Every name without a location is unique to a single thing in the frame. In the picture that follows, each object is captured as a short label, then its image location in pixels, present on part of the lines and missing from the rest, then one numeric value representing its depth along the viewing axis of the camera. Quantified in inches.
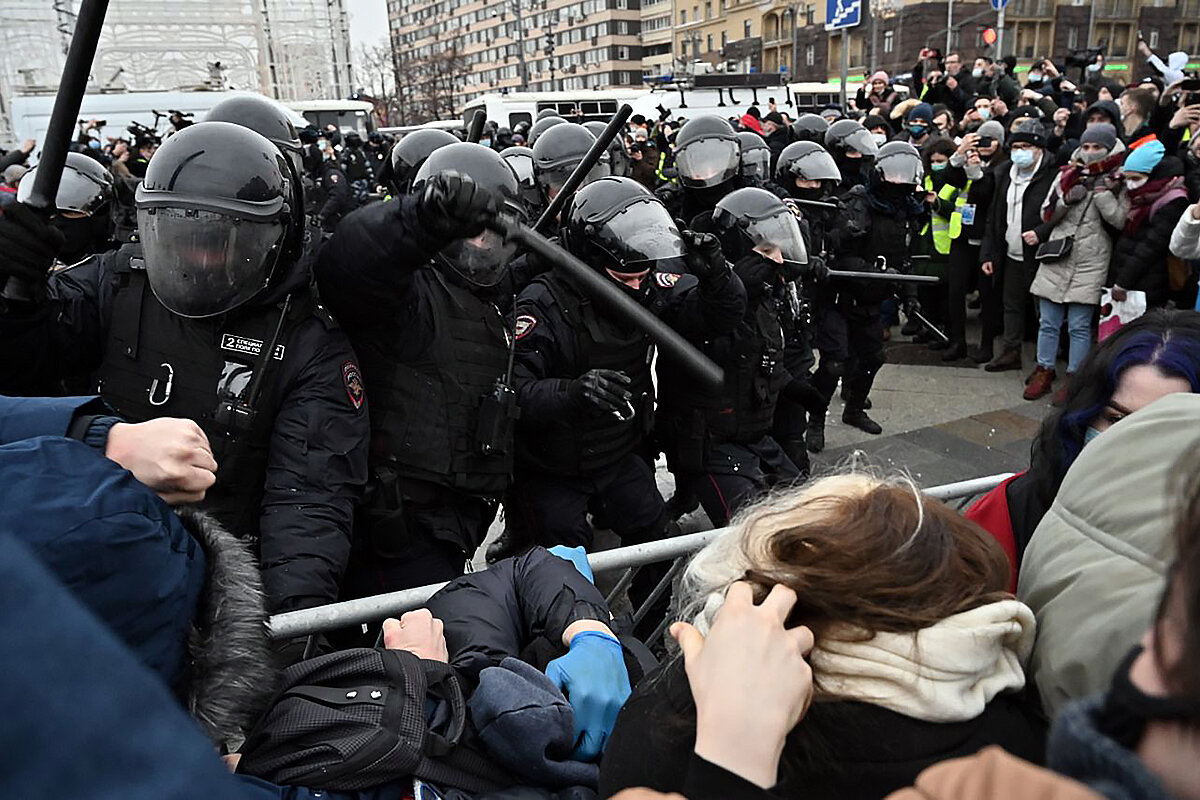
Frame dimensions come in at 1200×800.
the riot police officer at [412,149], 178.7
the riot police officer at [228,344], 89.0
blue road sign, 740.0
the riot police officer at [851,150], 286.8
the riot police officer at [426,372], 93.4
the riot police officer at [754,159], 231.1
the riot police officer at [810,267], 186.5
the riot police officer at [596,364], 127.6
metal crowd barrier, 82.0
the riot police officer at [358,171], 523.8
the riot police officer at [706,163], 209.8
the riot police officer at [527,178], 188.1
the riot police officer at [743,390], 149.0
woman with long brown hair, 41.4
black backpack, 52.5
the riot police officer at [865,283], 230.1
